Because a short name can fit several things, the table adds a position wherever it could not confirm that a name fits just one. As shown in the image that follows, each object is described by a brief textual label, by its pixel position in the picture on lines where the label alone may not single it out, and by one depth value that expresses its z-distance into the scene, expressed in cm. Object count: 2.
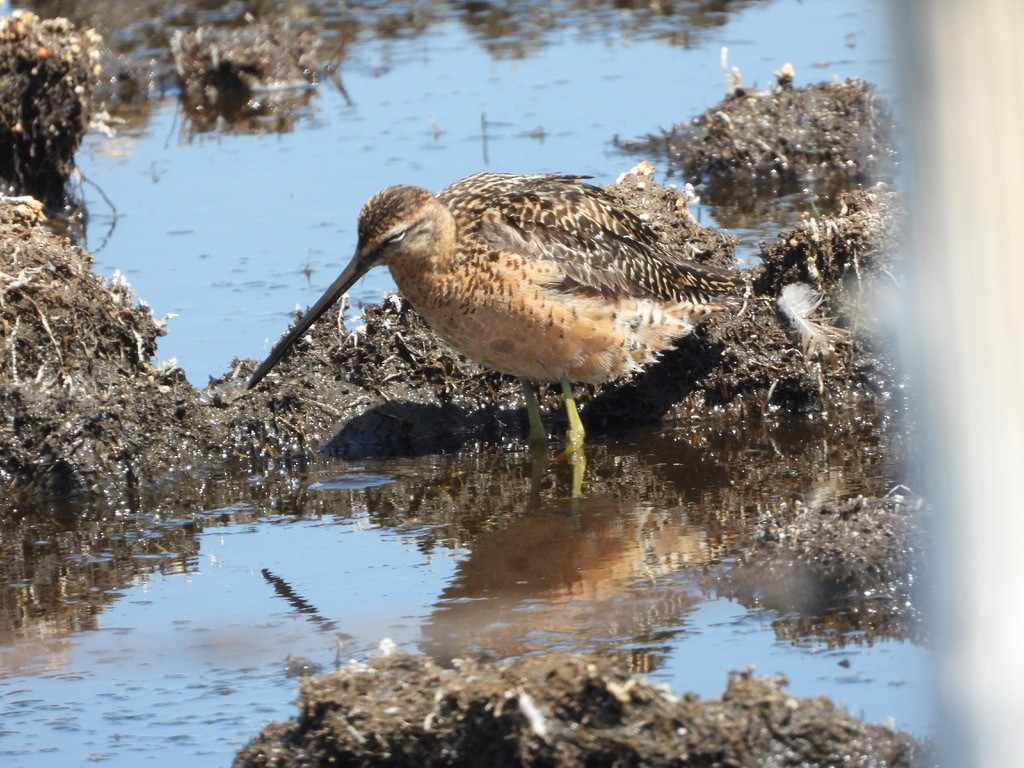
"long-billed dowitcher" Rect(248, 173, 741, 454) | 1041
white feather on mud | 1149
